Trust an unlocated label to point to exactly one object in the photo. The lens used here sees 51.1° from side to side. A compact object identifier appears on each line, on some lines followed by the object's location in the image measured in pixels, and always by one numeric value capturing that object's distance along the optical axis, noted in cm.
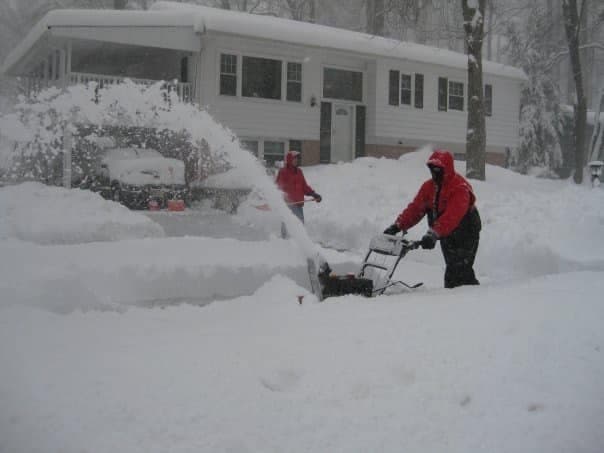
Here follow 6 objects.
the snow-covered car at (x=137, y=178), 1498
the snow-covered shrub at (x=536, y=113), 3319
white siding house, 1695
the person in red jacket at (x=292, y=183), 1067
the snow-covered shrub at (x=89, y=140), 1602
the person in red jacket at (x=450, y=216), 568
